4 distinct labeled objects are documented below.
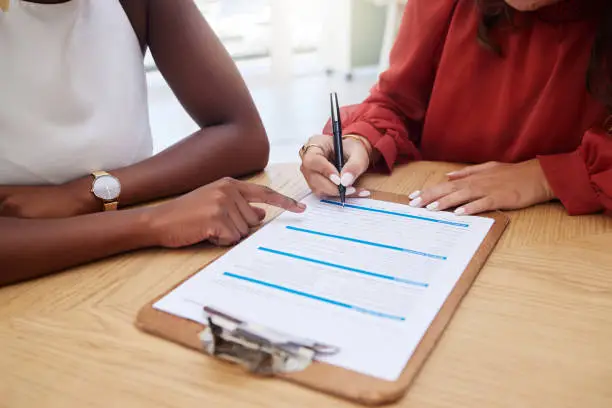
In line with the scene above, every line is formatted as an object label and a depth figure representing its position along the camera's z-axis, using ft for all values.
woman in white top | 2.56
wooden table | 1.66
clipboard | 1.64
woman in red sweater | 2.85
